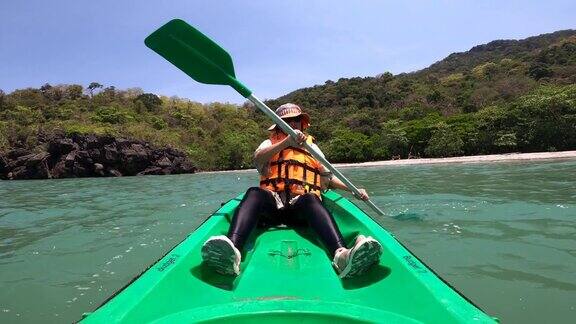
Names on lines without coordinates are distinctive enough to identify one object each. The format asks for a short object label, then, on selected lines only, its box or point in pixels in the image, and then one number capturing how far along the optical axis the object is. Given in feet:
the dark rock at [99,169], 71.10
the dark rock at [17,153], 73.92
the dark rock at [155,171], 72.42
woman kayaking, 6.11
